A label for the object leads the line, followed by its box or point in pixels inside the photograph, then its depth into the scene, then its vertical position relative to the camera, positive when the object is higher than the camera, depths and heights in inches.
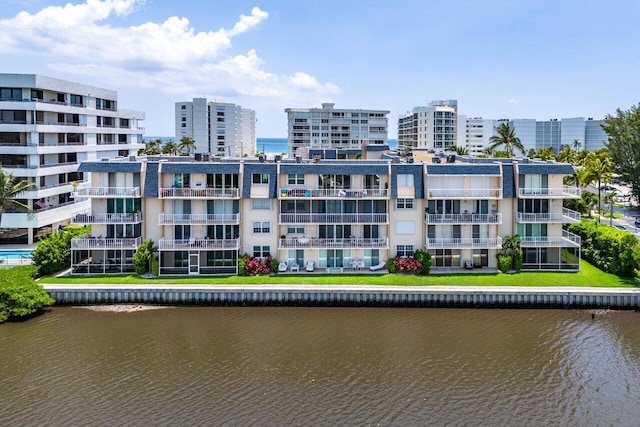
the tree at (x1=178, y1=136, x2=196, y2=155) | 4411.9 +435.9
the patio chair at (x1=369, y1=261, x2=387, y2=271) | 1963.6 -218.9
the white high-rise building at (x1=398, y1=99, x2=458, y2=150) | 6545.3 +806.1
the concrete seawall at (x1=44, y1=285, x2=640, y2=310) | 1761.8 -286.2
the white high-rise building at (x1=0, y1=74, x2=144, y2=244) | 2373.3 +247.5
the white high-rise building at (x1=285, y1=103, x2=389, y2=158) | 5807.1 +724.8
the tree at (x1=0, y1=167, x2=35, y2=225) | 1958.7 +52.9
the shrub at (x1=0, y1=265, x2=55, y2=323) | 1610.5 -256.3
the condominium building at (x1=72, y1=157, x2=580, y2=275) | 1939.0 -43.7
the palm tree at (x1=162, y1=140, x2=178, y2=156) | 4310.5 +388.1
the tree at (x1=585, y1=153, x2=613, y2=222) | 2800.2 +124.0
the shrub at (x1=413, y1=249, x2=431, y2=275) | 1920.5 -195.1
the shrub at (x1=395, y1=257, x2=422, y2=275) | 1924.2 -214.6
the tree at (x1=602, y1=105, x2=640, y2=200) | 3277.6 +299.7
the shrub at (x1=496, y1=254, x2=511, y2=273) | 1934.1 -205.2
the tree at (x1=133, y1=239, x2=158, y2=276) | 1889.8 -173.4
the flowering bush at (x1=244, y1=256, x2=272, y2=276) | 1918.1 -210.8
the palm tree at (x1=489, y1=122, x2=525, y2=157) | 3237.7 +329.5
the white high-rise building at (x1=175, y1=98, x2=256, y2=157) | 6609.3 +862.0
